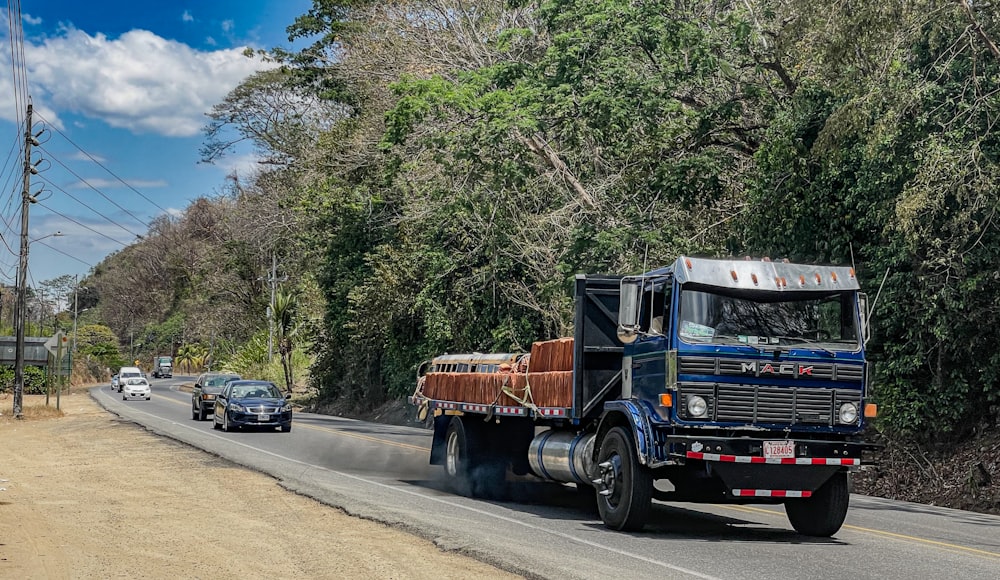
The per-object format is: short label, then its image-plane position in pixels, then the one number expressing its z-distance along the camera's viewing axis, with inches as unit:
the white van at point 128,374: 2566.4
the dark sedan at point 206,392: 1502.2
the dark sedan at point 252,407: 1214.3
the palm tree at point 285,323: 2377.0
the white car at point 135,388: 2390.5
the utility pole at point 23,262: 1752.0
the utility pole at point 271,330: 2743.6
